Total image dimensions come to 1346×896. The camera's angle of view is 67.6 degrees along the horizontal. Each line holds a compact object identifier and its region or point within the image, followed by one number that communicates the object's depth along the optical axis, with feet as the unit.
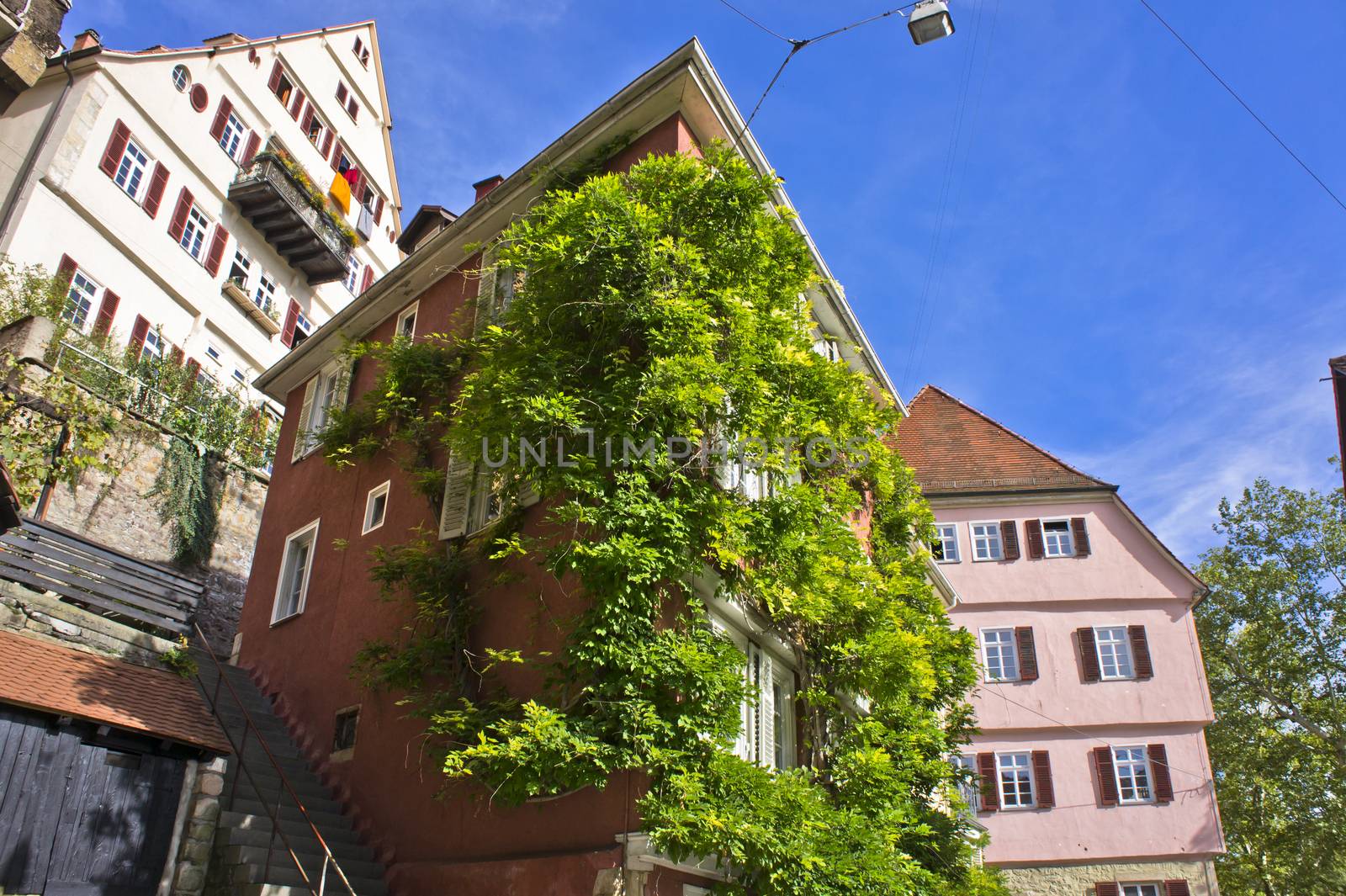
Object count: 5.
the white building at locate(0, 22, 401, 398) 74.38
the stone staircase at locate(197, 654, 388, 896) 34.96
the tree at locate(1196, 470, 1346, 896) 90.17
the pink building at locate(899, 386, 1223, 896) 73.05
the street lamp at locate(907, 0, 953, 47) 38.40
